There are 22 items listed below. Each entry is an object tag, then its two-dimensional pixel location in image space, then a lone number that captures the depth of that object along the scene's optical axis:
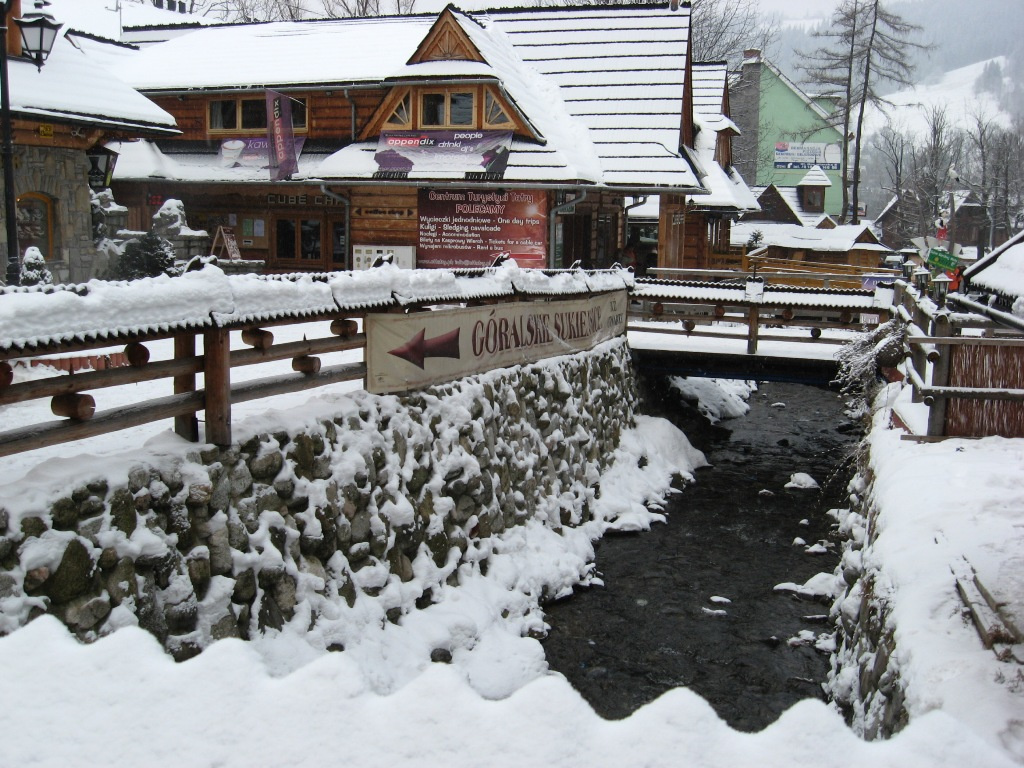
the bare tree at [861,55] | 47.58
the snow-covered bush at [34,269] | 11.51
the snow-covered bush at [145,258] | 15.31
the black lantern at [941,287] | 9.32
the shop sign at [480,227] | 20.02
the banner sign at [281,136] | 21.30
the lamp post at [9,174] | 10.09
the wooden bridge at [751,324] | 15.38
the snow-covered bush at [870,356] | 11.30
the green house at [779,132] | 51.72
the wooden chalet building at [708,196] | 24.77
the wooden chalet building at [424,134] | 19.98
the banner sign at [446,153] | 19.51
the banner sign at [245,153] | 22.64
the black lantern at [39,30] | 11.60
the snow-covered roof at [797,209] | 45.94
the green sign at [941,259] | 13.04
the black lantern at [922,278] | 12.52
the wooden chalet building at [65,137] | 14.98
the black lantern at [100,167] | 14.95
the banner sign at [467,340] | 8.45
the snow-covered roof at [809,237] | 40.25
